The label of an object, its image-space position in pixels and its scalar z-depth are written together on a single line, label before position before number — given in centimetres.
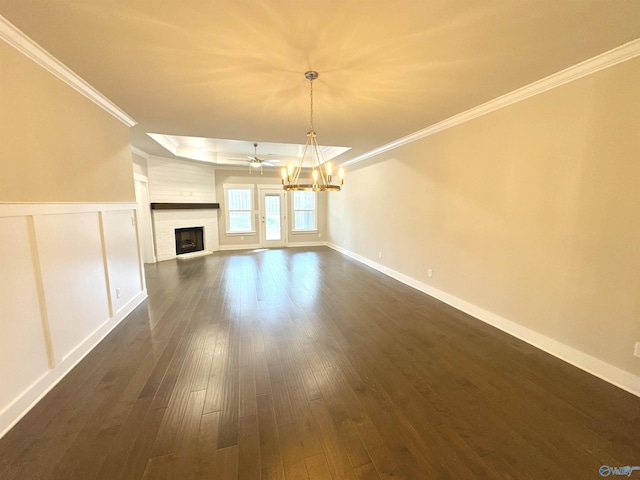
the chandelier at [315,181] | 273
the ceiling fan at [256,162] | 610
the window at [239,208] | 811
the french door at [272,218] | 841
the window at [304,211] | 869
